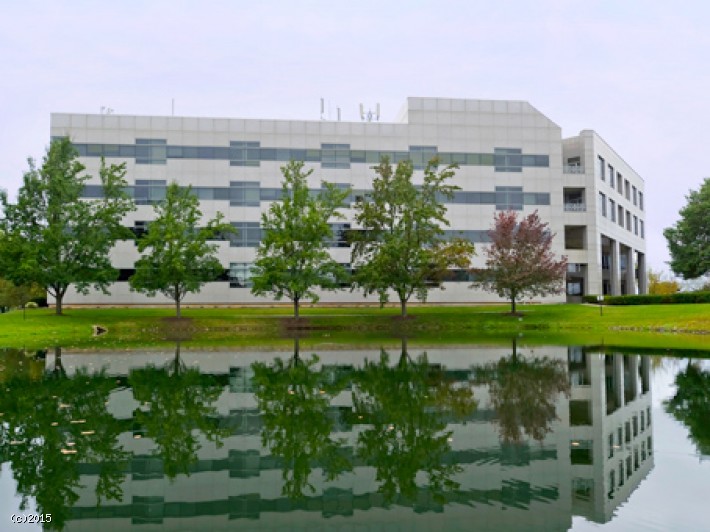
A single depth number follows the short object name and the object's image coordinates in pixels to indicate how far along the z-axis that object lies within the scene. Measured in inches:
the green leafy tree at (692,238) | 3233.3
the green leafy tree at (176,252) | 1995.6
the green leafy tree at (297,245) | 1962.4
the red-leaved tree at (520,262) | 1994.3
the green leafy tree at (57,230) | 1909.4
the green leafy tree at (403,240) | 1982.0
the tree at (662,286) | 3816.4
